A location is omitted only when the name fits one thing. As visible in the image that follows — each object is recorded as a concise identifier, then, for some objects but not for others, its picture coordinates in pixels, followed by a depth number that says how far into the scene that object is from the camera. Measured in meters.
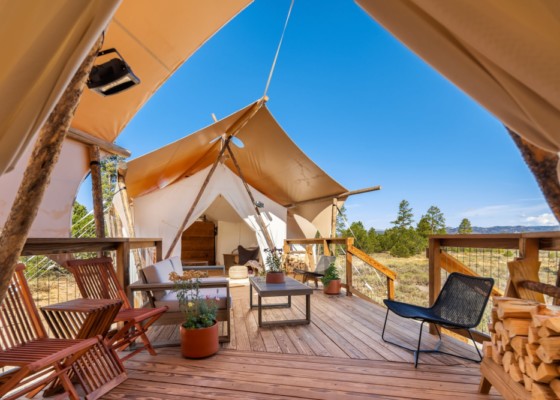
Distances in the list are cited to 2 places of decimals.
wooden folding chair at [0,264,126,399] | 1.50
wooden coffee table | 3.27
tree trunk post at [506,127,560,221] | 2.27
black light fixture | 2.49
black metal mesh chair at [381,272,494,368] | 2.29
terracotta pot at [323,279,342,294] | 4.91
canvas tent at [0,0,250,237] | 0.99
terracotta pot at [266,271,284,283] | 3.74
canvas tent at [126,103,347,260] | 5.90
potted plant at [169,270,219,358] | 2.49
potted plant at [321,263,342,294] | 4.92
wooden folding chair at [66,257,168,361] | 2.36
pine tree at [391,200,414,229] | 18.20
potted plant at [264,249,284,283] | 3.74
